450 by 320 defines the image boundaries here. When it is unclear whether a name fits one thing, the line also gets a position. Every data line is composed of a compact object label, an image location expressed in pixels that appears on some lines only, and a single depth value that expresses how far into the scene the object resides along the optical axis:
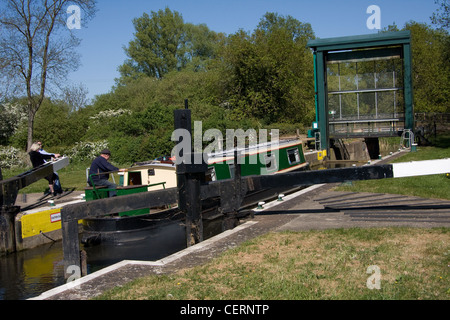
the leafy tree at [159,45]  56.22
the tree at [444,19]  22.52
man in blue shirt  10.28
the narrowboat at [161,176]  10.01
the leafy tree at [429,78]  34.19
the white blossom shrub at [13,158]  22.81
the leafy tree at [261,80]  31.86
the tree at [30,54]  21.98
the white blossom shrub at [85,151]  23.41
